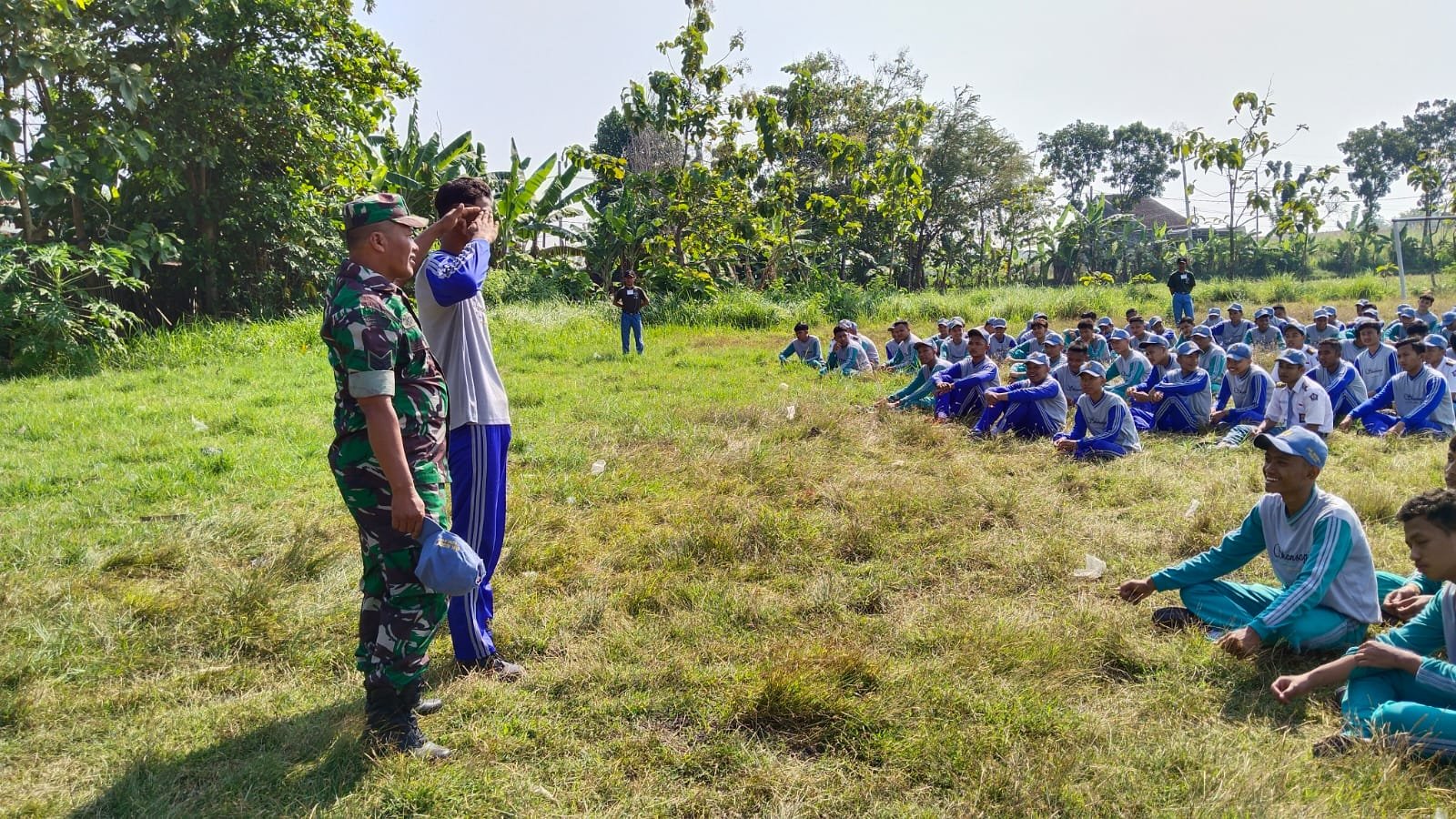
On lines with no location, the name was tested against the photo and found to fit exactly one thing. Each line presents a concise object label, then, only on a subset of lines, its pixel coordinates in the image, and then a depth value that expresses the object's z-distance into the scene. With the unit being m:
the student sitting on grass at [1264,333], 12.58
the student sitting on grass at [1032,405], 7.95
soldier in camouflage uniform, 2.65
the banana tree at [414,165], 17.95
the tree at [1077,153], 49.25
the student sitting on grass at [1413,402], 7.68
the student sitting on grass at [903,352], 11.54
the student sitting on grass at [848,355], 11.52
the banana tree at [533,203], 19.39
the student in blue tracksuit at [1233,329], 13.27
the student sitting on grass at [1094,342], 11.03
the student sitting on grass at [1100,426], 7.23
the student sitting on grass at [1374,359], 8.96
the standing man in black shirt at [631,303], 13.39
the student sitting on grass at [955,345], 11.02
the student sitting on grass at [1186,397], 8.44
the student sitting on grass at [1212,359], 9.55
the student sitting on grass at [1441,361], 8.41
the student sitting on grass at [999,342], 12.66
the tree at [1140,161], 48.53
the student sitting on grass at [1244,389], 8.46
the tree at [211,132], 10.96
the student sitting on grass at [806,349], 12.36
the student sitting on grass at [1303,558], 3.46
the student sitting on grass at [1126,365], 9.58
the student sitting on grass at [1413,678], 2.83
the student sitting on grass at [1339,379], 8.35
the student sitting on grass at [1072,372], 8.55
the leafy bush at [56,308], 10.50
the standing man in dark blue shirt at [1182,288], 16.44
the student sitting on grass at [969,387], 8.78
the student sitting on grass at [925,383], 9.23
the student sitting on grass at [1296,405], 7.15
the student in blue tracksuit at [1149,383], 8.61
